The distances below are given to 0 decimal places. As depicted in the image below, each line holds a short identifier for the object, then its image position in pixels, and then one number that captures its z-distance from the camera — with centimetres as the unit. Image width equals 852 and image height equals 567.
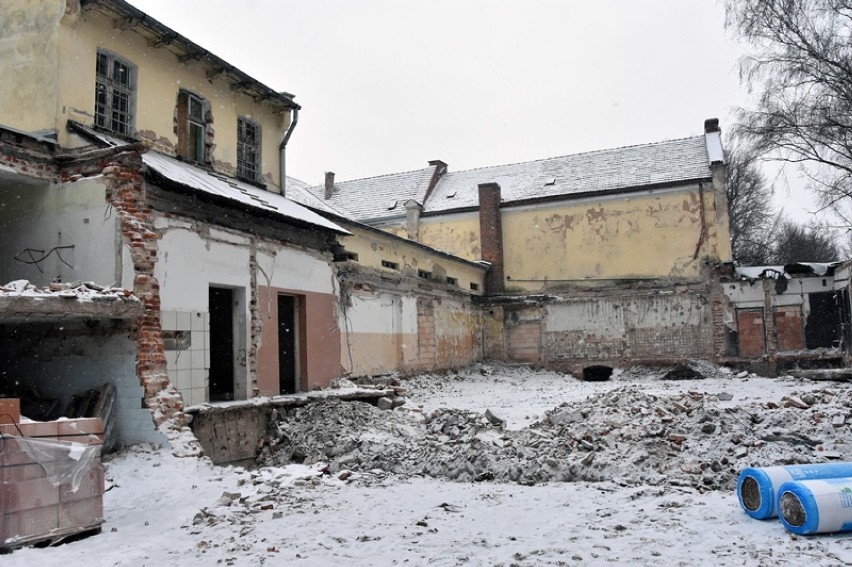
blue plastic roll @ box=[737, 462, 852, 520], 604
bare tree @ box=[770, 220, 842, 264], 4425
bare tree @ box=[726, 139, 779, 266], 3938
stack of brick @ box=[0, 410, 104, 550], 600
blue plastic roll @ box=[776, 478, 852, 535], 548
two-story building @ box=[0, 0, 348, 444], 1002
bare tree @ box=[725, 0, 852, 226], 1856
